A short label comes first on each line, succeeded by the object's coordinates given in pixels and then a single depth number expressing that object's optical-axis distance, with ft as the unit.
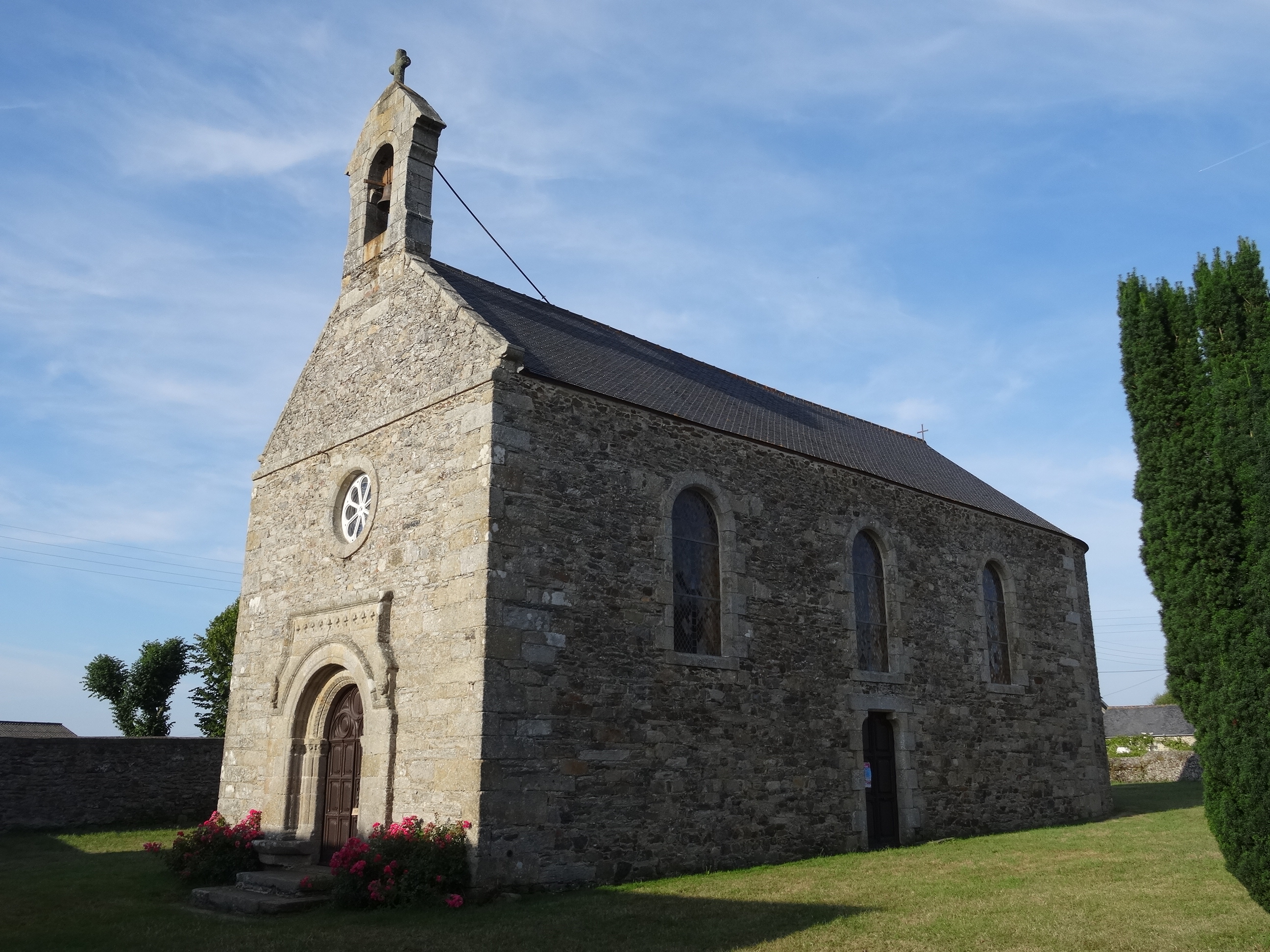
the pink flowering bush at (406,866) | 32.24
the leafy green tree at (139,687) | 105.60
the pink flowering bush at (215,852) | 39.81
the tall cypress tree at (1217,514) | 25.20
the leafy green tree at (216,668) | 106.52
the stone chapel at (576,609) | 35.94
